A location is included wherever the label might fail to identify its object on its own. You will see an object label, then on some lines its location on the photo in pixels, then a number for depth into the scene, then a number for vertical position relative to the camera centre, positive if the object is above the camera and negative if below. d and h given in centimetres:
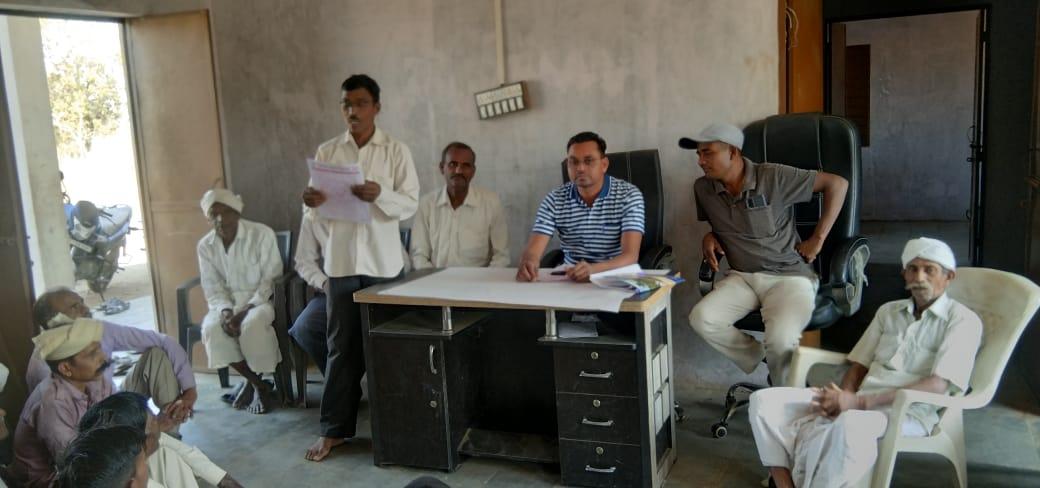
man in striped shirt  322 -34
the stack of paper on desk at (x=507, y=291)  270 -55
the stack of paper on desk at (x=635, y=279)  277 -52
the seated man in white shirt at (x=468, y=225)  397 -41
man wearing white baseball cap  320 -44
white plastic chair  233 -74
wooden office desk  276 -94
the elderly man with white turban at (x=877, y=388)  233 -84
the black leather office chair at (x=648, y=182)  367 -22
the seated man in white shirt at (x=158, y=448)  236 -92
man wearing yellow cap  269 -81
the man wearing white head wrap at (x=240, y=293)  407 -75
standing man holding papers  321 -37
